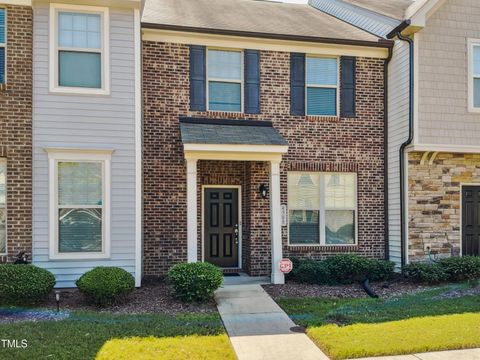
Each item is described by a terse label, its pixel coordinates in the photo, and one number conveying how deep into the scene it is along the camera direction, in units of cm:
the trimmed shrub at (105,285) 801
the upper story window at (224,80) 1101
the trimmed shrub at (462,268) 1042
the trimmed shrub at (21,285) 786
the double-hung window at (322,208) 1140
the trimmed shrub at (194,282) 827
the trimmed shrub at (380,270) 1058
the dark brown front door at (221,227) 1139
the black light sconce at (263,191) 1102
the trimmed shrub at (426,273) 1022
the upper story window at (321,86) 1152
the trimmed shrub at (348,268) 1037
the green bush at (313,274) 1026
